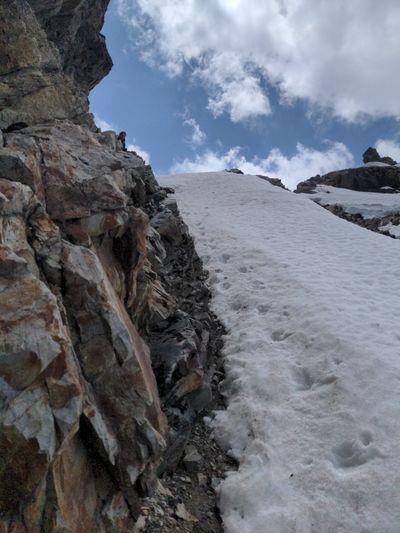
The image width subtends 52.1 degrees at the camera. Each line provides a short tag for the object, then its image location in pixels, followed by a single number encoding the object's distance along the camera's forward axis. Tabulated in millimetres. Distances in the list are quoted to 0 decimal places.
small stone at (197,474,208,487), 8835
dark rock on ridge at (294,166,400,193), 68438
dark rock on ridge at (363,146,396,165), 78562
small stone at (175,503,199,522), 7792
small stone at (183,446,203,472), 9094
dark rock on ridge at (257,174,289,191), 57059
